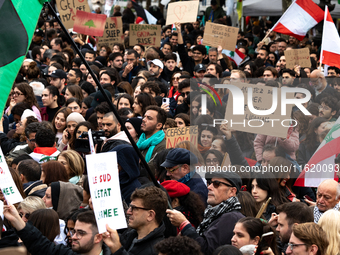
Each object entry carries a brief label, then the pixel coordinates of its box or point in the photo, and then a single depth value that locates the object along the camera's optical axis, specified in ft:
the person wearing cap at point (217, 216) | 23.44
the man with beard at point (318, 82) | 56.90
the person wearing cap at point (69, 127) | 45.24
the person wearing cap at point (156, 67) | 65.00
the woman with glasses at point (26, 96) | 52.13
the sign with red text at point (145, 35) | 80.12
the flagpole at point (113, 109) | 24.01
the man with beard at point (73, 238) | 21.12
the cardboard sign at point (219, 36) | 71.51
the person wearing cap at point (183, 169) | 30.07
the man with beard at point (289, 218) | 25.04
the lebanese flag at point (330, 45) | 54.39
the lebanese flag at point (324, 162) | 34.45
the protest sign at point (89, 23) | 74.49
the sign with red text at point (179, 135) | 37.68
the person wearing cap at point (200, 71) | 60.18
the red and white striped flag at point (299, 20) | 66.69
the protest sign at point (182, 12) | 76.02
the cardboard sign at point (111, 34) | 83.10
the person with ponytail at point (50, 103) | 53.01
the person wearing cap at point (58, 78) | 60.64
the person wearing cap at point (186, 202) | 26.84
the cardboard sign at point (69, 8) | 77.51
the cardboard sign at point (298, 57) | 66.13
